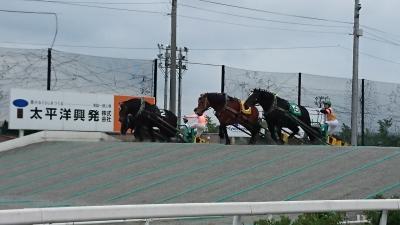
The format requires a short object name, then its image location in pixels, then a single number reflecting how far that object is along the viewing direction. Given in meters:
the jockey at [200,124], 29.44
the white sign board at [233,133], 38.38
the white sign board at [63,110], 35.09
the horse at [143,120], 30.66
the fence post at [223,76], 38.65
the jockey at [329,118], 27.02
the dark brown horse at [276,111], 24.39
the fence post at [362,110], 40.70
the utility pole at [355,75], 37.03
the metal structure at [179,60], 62.62
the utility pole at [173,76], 37.44
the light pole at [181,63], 61.71
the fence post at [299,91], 39.95
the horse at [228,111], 25.42
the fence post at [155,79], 39.38
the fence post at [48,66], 36.62
